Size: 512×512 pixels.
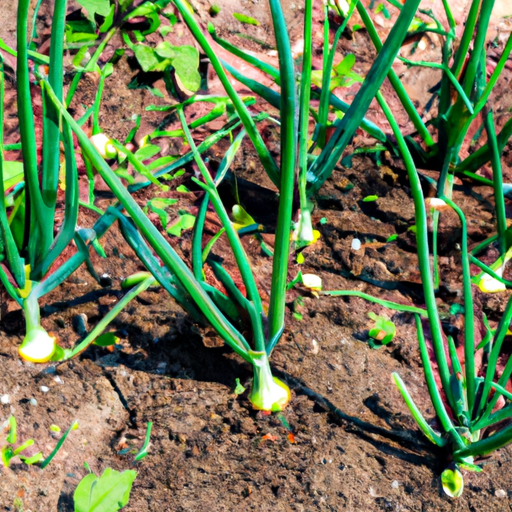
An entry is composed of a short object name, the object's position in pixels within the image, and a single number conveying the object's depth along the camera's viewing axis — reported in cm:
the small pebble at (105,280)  152
